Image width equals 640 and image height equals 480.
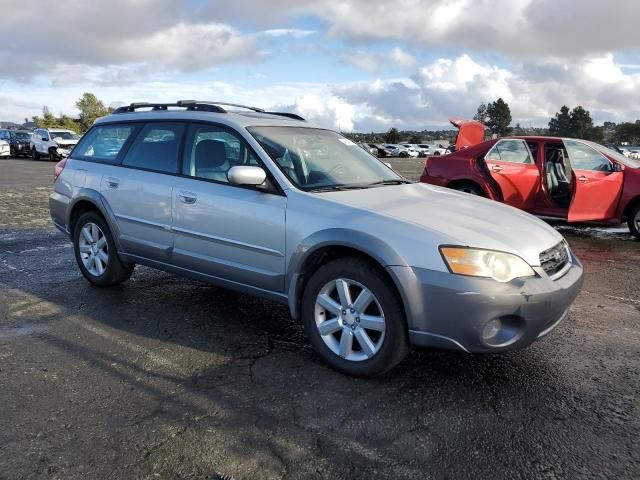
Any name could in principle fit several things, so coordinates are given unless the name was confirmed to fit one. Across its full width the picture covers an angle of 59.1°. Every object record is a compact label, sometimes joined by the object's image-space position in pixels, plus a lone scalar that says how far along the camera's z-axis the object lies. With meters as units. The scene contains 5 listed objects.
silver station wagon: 3.18
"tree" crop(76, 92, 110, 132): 74.62
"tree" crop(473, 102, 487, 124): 115.13
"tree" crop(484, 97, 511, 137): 109.97
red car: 8.42
